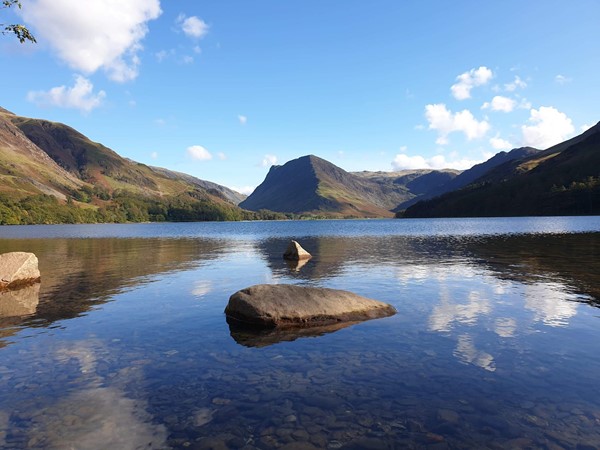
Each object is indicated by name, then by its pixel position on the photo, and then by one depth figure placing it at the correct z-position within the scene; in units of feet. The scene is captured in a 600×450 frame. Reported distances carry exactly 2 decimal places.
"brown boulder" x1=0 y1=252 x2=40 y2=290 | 107.45
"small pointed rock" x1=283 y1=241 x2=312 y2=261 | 176.76
